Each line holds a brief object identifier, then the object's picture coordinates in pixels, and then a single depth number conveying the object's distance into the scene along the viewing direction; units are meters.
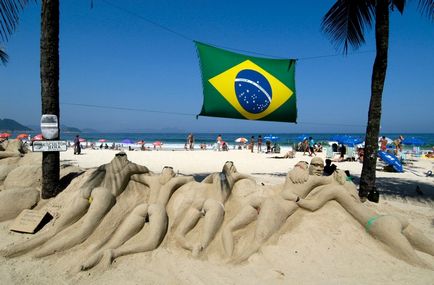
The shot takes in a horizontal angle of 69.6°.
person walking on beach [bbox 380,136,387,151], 20.46
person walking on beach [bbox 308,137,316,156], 22.63
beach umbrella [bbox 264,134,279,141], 31.69
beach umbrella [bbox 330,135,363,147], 23.27
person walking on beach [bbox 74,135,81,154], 20.57
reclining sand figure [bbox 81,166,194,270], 4.35
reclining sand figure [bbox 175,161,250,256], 4.64
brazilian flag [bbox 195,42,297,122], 6.64
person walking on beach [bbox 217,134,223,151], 26.99
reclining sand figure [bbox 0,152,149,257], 4.54
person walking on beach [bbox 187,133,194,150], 28.78
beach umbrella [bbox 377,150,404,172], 14.13
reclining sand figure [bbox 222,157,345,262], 4.51
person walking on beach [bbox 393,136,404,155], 23.07
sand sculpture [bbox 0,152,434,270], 4.48
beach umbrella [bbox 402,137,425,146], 25.26
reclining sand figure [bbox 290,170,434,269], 4.34
